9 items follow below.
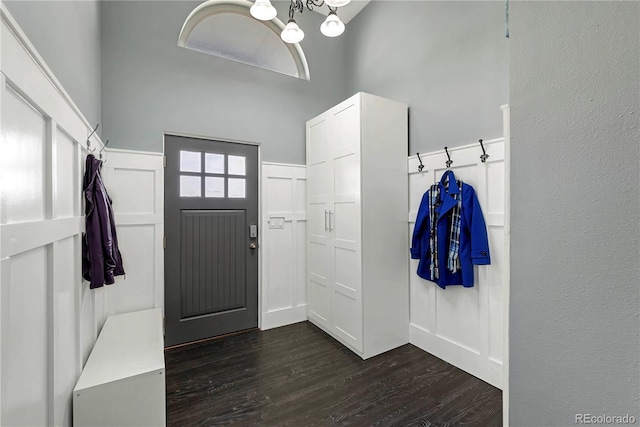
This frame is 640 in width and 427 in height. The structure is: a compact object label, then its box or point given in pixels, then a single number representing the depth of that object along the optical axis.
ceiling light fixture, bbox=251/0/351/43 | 1.96
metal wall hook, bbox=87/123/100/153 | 1.84
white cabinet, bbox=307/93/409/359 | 2.47
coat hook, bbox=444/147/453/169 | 2.34
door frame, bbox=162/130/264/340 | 3.05
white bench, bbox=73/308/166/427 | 1.41
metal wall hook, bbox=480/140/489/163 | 2.09
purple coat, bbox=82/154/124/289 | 1.66
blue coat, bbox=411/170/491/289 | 2.09
